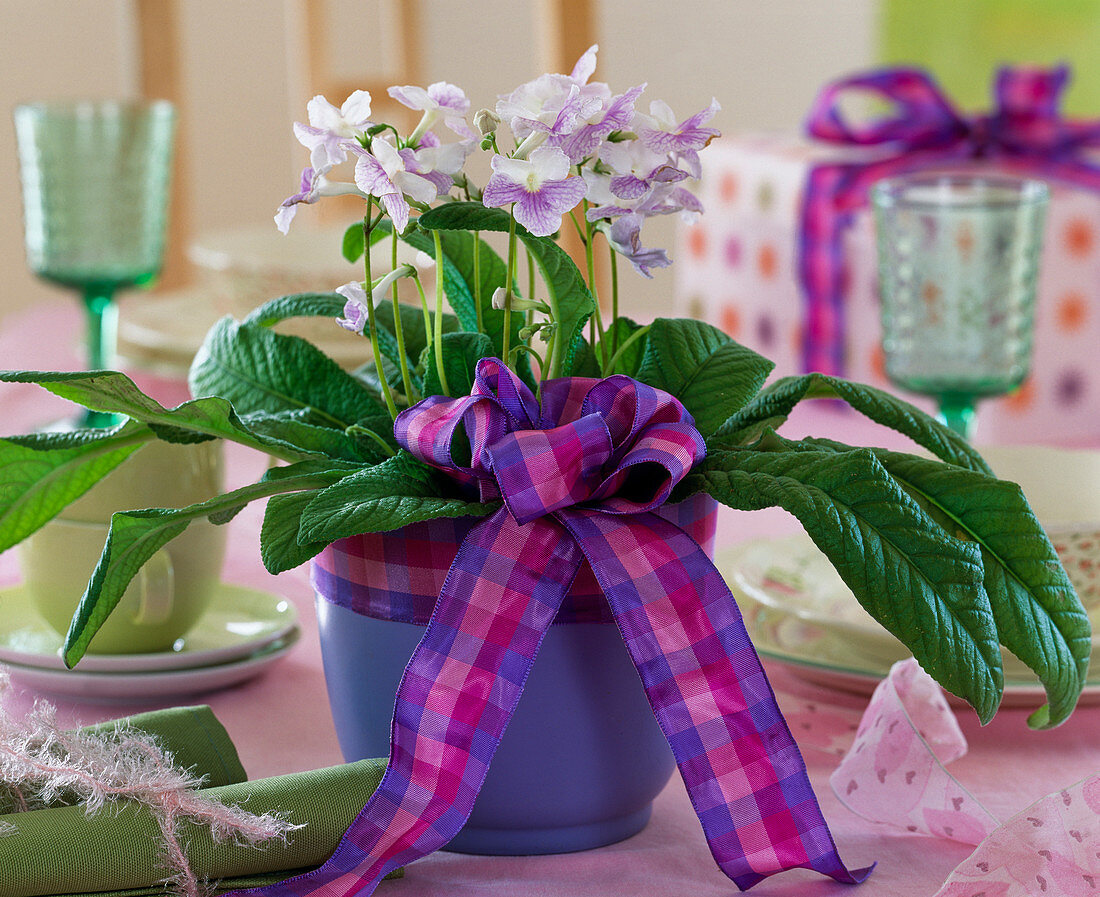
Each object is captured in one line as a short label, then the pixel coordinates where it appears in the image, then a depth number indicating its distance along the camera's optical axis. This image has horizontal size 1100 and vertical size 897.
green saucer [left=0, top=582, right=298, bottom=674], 1.01
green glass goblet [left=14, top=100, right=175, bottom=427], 1.51
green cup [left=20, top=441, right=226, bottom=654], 1.02
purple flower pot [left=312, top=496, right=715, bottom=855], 0.89
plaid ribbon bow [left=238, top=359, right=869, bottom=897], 0.87
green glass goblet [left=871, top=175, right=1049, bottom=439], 1.21
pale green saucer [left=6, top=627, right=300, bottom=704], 1.00
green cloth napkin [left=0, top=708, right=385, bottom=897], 0.86
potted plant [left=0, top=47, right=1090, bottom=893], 0.87
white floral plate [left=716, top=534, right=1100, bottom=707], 1.01
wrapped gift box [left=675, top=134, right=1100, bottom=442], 1.44
